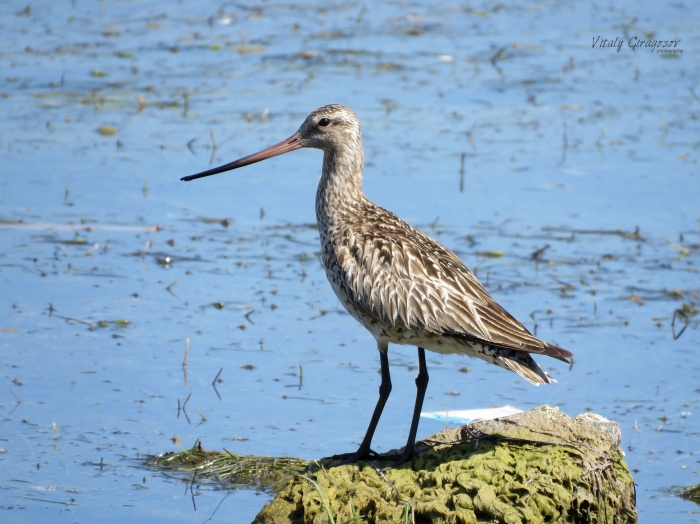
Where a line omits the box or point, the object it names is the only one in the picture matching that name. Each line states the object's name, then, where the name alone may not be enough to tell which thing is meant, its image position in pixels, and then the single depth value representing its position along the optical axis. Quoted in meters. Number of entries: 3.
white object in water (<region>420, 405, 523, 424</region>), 13.84
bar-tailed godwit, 11.16
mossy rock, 10.45
